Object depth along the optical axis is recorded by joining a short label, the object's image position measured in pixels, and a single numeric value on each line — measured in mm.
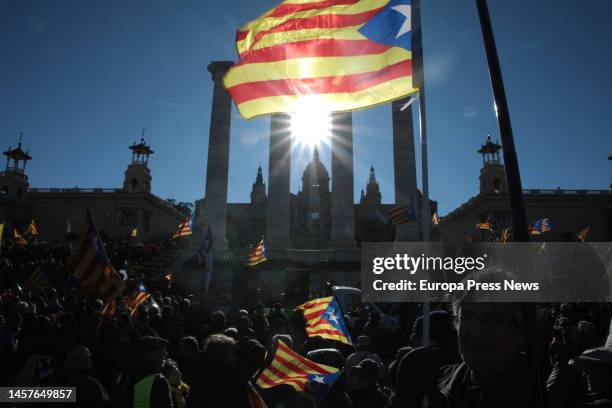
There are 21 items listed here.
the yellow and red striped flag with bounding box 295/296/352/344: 7141
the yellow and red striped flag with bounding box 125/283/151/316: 11703
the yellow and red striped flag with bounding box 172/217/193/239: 21516
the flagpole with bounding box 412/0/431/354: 6973
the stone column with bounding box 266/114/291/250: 31922
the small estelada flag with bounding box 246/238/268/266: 20000
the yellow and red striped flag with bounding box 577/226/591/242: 25209
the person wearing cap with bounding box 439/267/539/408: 2010
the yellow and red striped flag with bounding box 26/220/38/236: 31823
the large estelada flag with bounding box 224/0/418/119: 7316
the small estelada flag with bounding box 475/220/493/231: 30534
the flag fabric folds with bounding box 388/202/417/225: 17969
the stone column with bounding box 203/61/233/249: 33375
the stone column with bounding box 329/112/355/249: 31781
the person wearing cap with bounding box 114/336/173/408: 3758
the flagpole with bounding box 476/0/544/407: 2055
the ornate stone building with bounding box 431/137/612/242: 55188
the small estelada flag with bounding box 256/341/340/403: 4254
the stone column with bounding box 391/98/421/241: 31562
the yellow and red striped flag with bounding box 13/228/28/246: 26241
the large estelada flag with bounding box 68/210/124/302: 8367
